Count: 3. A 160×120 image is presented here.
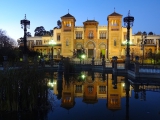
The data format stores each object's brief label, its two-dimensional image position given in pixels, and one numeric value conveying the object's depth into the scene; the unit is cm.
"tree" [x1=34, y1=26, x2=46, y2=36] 5452
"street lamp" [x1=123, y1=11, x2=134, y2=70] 1205
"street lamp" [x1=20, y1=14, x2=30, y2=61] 1419
